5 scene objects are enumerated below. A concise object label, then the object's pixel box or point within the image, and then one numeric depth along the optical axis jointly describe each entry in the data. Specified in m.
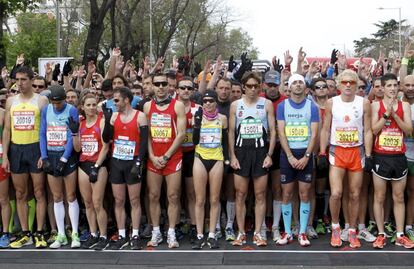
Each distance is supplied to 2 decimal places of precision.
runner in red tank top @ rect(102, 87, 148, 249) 7.29
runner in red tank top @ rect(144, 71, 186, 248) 7.37
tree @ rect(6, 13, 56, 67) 42.16
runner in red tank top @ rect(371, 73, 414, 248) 7.26
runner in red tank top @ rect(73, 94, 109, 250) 7.45
